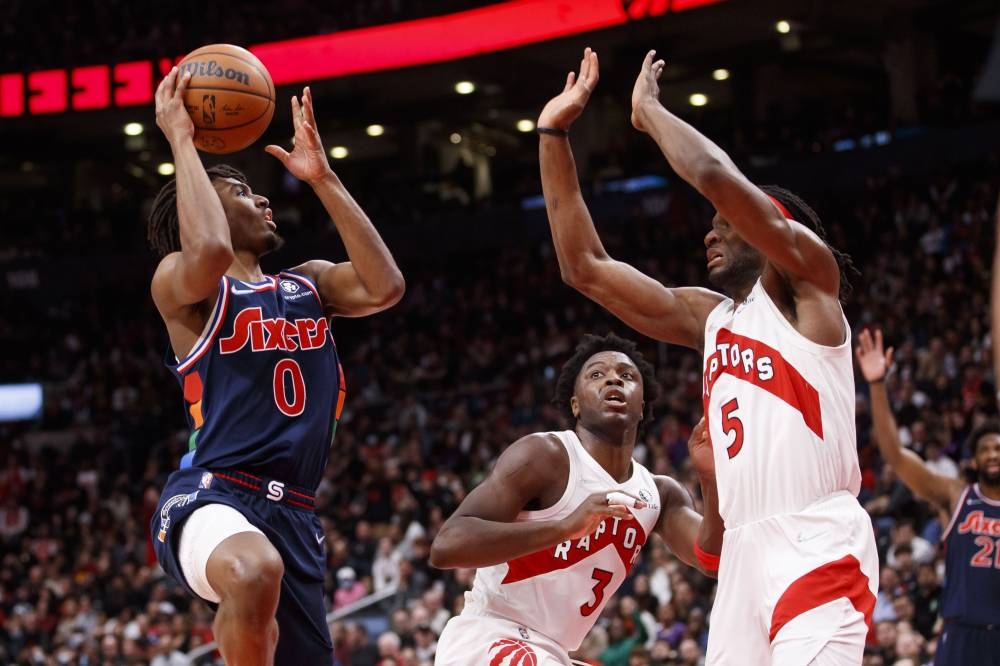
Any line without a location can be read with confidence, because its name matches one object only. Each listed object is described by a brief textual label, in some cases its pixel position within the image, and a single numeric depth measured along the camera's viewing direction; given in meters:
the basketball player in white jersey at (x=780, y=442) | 4.11
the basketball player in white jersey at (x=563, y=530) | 4.92
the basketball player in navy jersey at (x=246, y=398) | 4.73
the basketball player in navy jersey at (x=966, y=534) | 6.77
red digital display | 21.70
